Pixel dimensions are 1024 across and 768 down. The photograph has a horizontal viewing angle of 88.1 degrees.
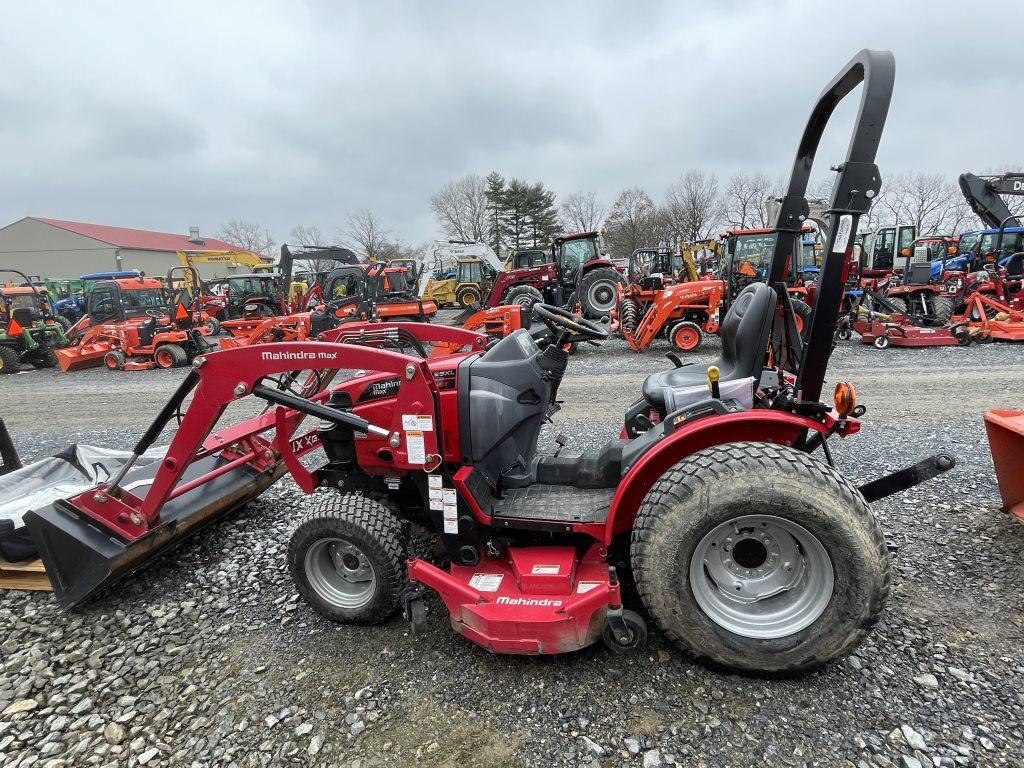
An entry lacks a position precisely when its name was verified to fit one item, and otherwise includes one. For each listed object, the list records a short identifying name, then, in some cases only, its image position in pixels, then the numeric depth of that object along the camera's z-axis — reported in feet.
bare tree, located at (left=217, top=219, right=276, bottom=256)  209.04
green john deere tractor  39.86
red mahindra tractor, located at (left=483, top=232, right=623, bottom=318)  42.42
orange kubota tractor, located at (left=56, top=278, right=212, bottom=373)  38.78
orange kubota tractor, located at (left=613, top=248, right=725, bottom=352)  32.83
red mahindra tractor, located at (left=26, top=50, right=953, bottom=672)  6.52
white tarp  11.00
